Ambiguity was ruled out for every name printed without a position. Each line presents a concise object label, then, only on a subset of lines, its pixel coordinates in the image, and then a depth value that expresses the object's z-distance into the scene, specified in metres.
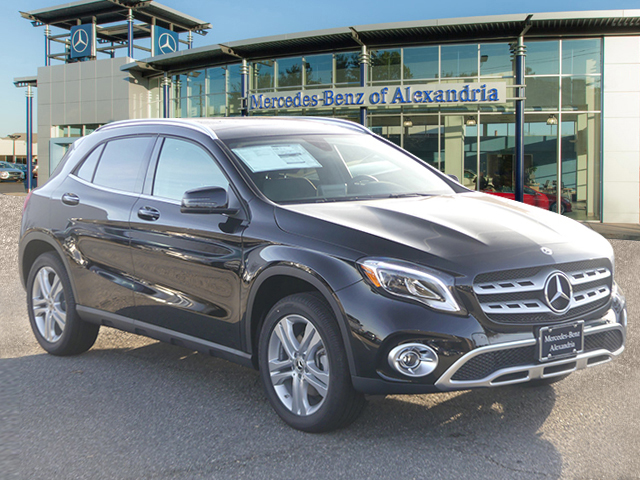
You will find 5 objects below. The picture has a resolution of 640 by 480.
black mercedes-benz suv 3.25
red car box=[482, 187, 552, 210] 22.39
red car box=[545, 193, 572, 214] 22.56
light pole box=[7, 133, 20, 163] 107.19
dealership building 22.03
